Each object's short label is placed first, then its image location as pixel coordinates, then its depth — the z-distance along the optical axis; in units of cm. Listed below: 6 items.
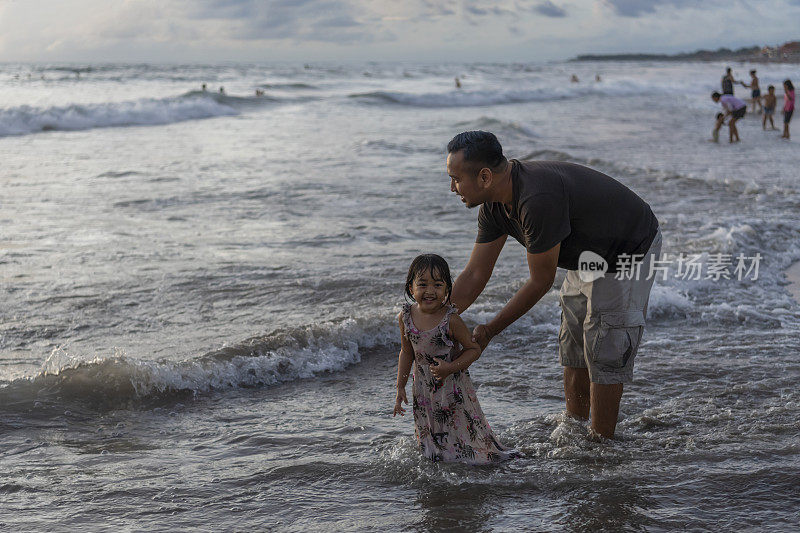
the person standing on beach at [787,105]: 2070
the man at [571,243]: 313
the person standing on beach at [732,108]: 1931
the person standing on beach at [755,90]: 2731
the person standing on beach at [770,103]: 2322
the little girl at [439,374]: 344
